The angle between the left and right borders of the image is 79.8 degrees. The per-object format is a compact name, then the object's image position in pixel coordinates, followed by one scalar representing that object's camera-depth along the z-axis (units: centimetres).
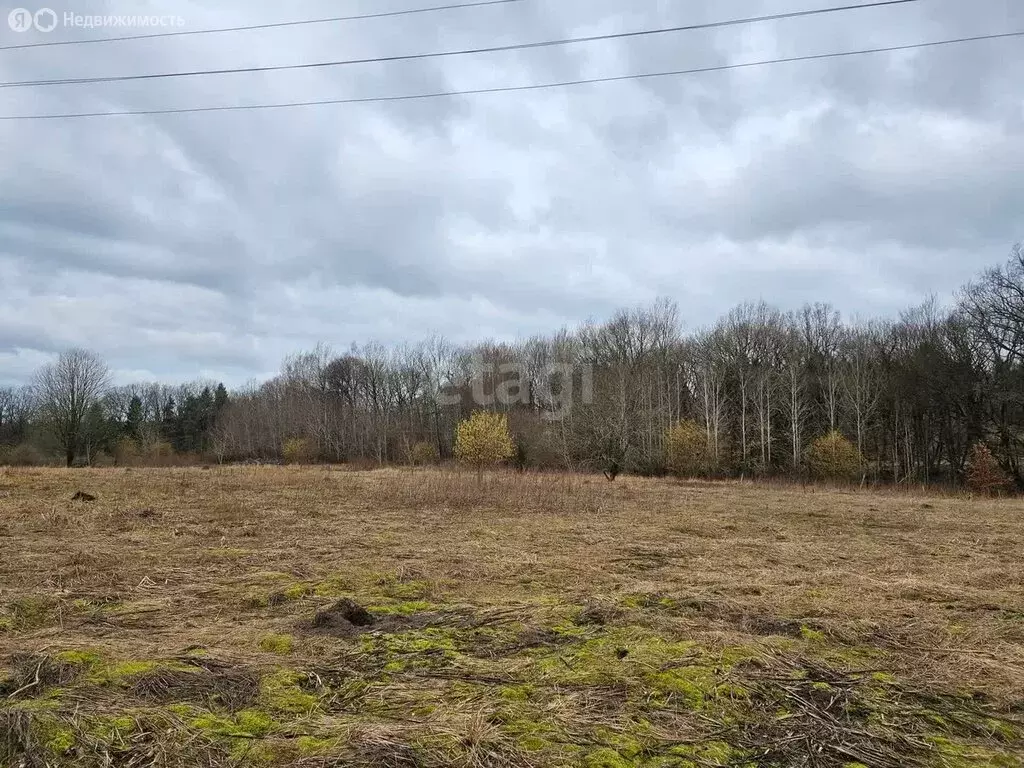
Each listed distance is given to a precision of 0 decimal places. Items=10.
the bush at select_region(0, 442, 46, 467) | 4488
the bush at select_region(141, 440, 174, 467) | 4697
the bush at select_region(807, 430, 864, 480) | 3556
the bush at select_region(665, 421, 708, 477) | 3678
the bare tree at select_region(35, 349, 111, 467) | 4728
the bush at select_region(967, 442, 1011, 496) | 2747
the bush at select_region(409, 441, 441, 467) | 4685
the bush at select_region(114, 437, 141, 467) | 4892
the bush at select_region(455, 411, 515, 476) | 3812
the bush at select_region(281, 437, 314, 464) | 5678
